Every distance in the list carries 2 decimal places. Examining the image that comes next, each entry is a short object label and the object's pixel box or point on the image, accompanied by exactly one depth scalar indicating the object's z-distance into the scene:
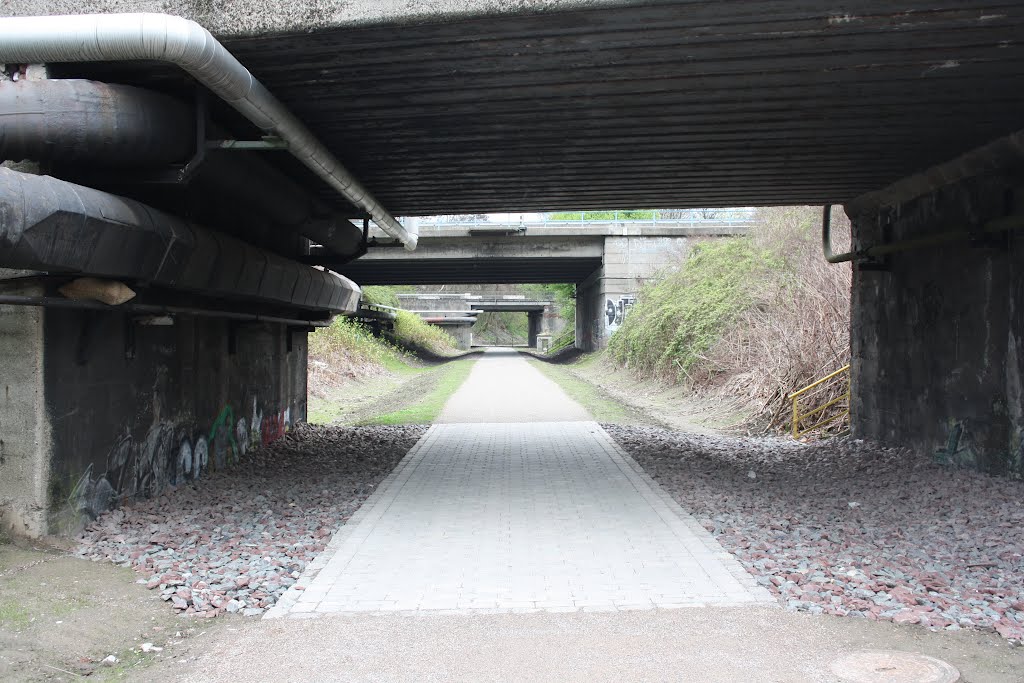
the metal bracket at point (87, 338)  6.58
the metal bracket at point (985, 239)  8.51
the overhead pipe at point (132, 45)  5.43
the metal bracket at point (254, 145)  6.79
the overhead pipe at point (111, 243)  5.08
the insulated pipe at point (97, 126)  5.77
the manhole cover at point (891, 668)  4.28
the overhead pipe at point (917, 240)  8.15
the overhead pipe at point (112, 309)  5.67
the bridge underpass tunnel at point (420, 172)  5.90
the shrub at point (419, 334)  48.81
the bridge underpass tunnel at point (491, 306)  69.75
